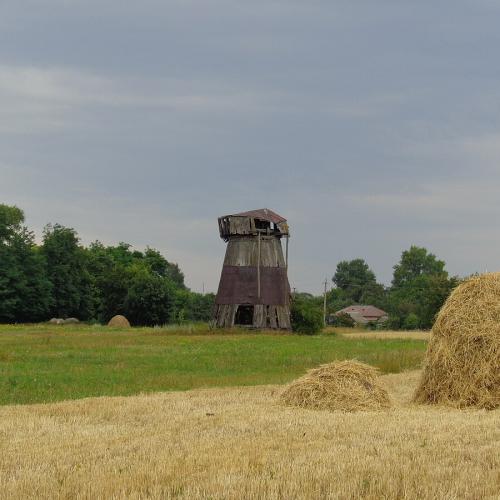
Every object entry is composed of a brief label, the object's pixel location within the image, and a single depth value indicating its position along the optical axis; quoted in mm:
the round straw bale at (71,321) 86212
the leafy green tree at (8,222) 94625
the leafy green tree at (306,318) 68875
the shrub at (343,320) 114869
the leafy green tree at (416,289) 92762
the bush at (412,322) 116625
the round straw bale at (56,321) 84212
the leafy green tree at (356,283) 187250
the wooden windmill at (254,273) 67625
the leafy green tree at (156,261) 123625
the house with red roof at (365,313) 155000
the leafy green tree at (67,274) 97312
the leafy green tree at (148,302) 92438
